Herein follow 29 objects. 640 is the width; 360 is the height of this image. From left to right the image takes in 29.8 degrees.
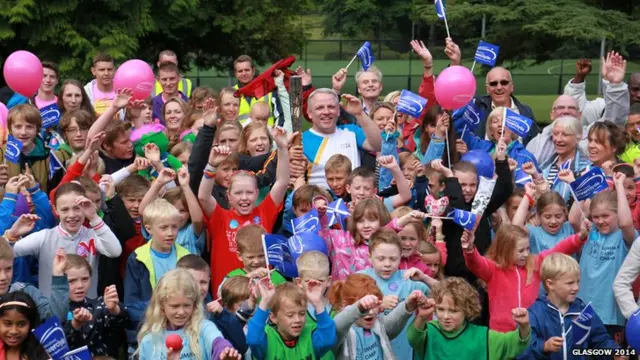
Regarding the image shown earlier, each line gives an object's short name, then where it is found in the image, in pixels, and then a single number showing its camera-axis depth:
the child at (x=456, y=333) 7.12
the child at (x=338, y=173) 9.01
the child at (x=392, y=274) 7.56
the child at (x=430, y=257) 8.23
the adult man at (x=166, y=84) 11.90
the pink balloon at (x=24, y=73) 10.71
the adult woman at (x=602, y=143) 9.55
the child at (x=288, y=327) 6.63
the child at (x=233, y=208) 8.43
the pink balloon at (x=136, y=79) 10.42
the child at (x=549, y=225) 8.60
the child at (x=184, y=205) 8.34
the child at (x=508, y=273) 8.05
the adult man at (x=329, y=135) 9.51
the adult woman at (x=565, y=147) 9.80
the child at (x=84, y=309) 7.07
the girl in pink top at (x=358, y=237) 8.14
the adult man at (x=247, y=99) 11.06
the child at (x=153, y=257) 7.83
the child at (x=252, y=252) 7.76
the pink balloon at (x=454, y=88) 10.12
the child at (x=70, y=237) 7.95
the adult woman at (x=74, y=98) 10.60
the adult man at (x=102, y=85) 11.55
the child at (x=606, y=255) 8.33
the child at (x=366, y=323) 6.93
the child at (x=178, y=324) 6.67
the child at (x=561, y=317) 7.36
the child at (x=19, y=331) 6.74
